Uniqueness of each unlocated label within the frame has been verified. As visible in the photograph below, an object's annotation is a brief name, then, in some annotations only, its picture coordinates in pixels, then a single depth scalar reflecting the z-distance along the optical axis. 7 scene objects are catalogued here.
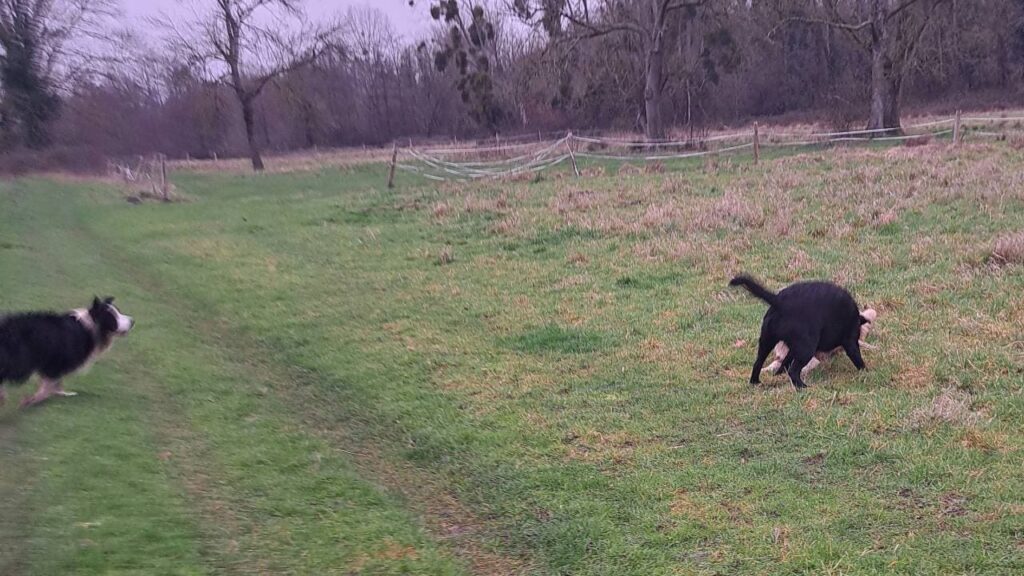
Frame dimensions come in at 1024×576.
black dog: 6.26
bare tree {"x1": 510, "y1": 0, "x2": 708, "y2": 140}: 33.19
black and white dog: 6.31
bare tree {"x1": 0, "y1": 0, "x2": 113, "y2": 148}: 30.00
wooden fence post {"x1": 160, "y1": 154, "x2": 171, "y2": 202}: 25.94
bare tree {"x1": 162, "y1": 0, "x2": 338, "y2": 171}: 42.69
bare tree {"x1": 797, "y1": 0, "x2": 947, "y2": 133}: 31.45
